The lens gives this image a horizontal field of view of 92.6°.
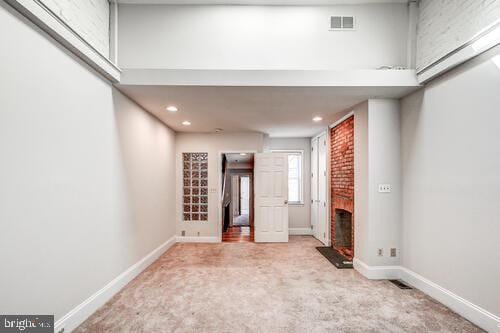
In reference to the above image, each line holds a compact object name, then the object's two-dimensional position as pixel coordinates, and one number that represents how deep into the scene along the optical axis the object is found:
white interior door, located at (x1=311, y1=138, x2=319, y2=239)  5.69
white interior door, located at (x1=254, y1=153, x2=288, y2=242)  5.34
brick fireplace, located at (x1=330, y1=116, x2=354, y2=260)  4.05
